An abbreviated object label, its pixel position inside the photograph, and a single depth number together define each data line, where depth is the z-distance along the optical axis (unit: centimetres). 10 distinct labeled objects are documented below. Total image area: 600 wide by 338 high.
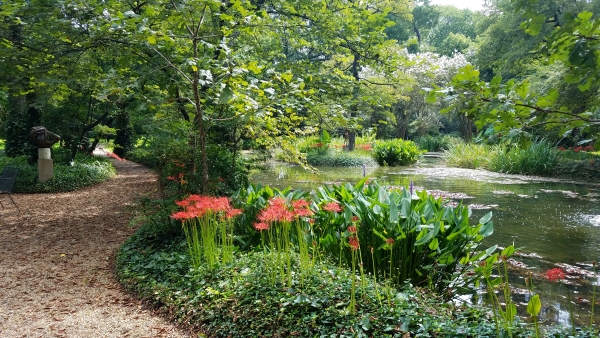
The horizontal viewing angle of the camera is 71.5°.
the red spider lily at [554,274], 203
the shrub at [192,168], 507
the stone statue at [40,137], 896
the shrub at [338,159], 1625
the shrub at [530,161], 1290
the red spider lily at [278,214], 284
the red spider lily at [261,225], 285
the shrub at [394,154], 1659
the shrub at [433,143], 2433
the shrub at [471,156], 1512
